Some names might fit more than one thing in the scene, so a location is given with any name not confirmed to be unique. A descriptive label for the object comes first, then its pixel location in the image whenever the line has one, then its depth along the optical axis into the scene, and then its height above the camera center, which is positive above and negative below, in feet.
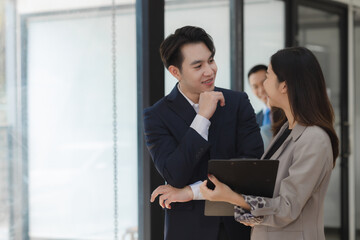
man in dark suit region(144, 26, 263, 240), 13.43 -0.54
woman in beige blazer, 12.89 -0.85
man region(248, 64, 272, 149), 19.78 +0.03
